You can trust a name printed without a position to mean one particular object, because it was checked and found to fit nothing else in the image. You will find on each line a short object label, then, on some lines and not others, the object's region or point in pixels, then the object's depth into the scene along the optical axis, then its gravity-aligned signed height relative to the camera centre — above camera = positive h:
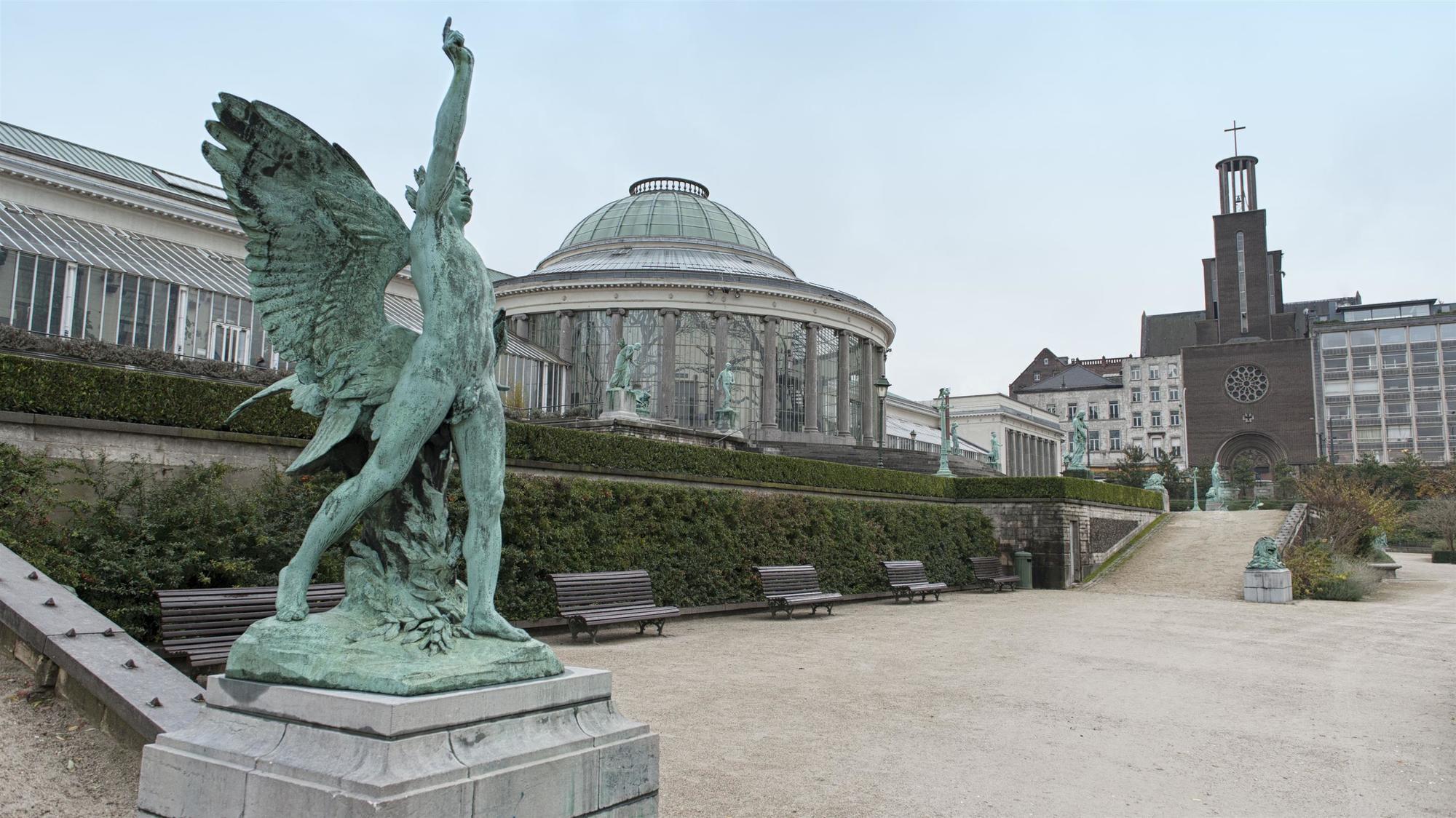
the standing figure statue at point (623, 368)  27.05 +3.78
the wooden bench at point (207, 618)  7.56 -0.97
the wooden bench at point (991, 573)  23.73 -1.54
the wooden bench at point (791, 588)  16.44 -1.42
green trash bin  25.45 -1.51
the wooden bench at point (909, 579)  19.67 -1.45
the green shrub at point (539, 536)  8.71 -0.44
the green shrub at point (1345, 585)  21.80 -1.56
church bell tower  82.62 +20.29
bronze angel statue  4.50 +0.72
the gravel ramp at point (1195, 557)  23.72 -1.20
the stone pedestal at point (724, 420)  33.69 +2.96
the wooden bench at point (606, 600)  12.78 -1.33
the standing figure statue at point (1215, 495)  46.59 +0.91
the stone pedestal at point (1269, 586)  20.98 -1.53
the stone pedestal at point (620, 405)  27.02 +2.84
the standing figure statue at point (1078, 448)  32.50 +2.16
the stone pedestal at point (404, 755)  3.62 -1.02
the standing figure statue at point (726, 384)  31.70 +3.99
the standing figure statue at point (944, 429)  29.56 +2.44
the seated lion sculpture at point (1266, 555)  21.33 -0.88
